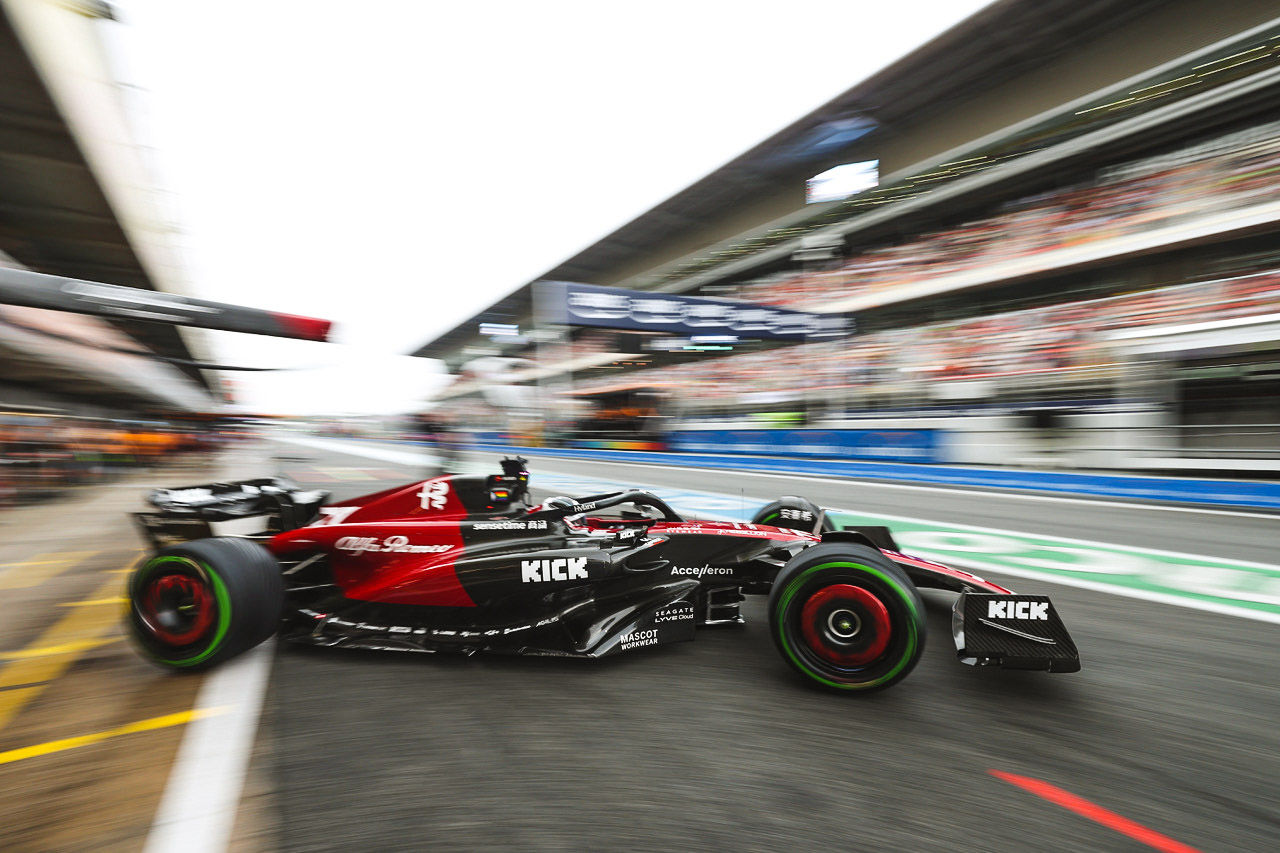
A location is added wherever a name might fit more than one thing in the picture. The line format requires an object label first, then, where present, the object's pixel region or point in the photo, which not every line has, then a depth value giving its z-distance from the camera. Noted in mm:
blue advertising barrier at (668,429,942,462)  11688
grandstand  9852
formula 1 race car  2195
